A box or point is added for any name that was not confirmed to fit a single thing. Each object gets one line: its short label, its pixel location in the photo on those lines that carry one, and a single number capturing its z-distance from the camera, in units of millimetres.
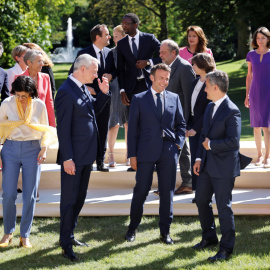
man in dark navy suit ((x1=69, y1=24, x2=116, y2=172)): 7410
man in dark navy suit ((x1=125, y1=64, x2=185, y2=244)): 5898
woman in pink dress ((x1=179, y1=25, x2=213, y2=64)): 7559
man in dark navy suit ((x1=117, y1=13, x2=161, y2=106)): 7727
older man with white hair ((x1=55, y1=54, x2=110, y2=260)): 5457
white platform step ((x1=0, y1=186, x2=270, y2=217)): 6957
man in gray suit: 6918
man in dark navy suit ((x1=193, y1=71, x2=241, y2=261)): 5359
